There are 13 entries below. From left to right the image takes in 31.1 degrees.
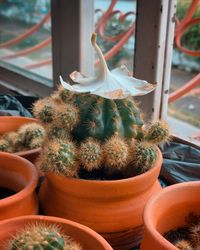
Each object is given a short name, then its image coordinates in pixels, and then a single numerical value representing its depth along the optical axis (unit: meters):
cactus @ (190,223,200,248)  0.52
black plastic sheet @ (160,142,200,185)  0.83
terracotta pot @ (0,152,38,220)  0.55
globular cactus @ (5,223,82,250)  0.42
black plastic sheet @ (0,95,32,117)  1.14
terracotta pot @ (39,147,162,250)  0.55
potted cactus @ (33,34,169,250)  0.55
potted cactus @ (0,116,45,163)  0.76
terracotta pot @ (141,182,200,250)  0.51
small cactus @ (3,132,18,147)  0.83
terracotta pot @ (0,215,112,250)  0.50
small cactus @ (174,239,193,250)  0.50
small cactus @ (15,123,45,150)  0.77
